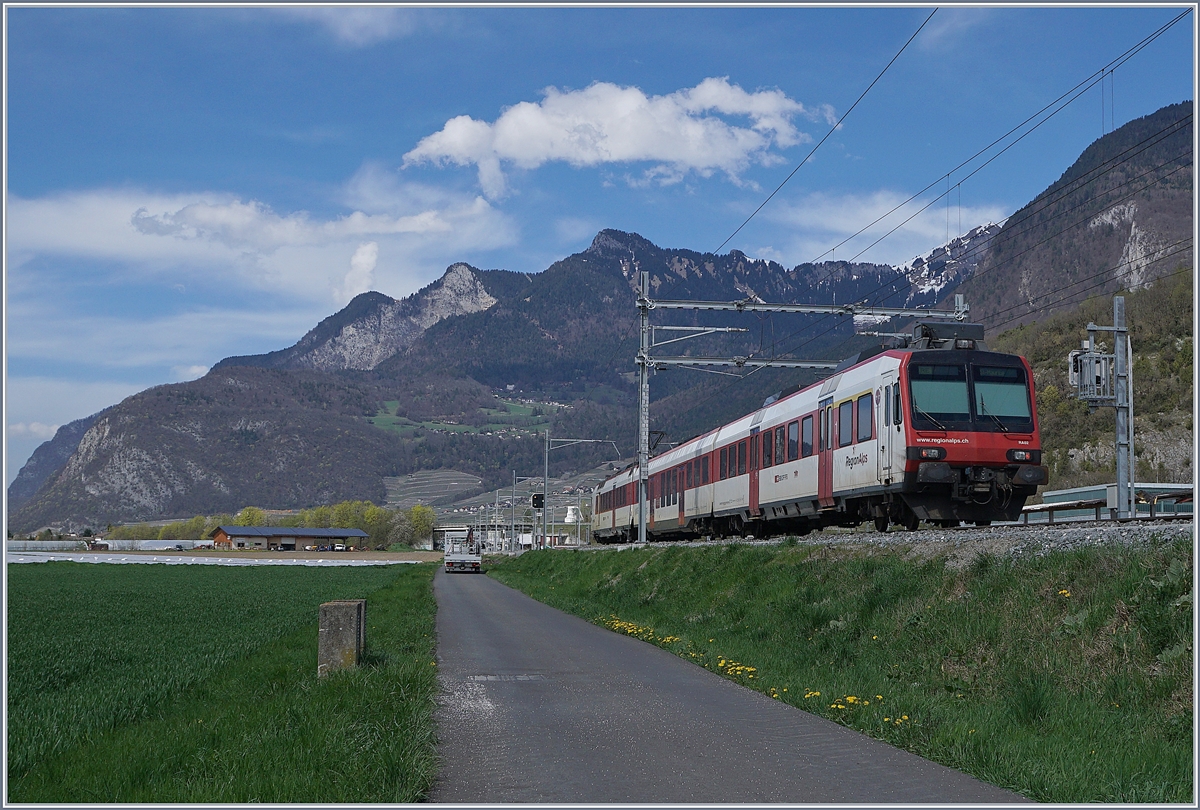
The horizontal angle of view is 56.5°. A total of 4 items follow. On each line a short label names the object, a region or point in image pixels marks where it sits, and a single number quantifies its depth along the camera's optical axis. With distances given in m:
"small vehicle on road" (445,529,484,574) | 76.00
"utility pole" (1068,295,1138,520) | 29.59
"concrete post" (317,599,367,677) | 12.07
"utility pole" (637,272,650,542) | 36.69
